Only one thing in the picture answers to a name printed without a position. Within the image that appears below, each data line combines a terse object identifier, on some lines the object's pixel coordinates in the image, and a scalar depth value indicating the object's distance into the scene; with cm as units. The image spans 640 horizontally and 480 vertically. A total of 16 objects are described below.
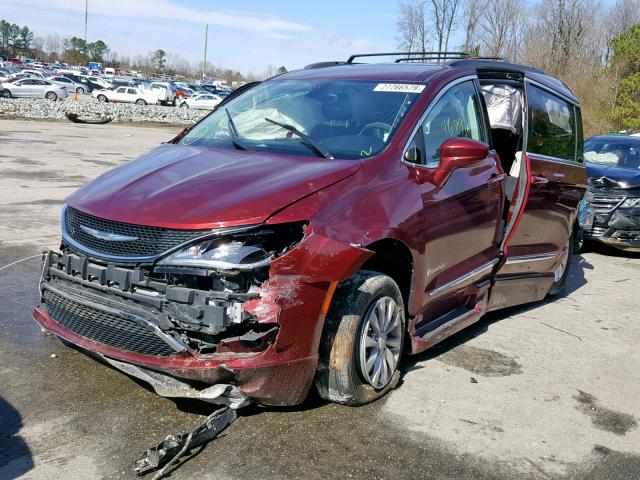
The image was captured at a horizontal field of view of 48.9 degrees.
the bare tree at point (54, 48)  17230
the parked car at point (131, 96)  5650
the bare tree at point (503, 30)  4819
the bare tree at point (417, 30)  4641
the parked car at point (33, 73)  6269
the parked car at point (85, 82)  6406
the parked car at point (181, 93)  6123
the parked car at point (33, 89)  4812
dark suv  980
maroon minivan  359
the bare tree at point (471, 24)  4584
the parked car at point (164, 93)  5681
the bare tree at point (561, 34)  5059
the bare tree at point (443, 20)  4569
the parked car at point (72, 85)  6042
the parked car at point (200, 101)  5528
